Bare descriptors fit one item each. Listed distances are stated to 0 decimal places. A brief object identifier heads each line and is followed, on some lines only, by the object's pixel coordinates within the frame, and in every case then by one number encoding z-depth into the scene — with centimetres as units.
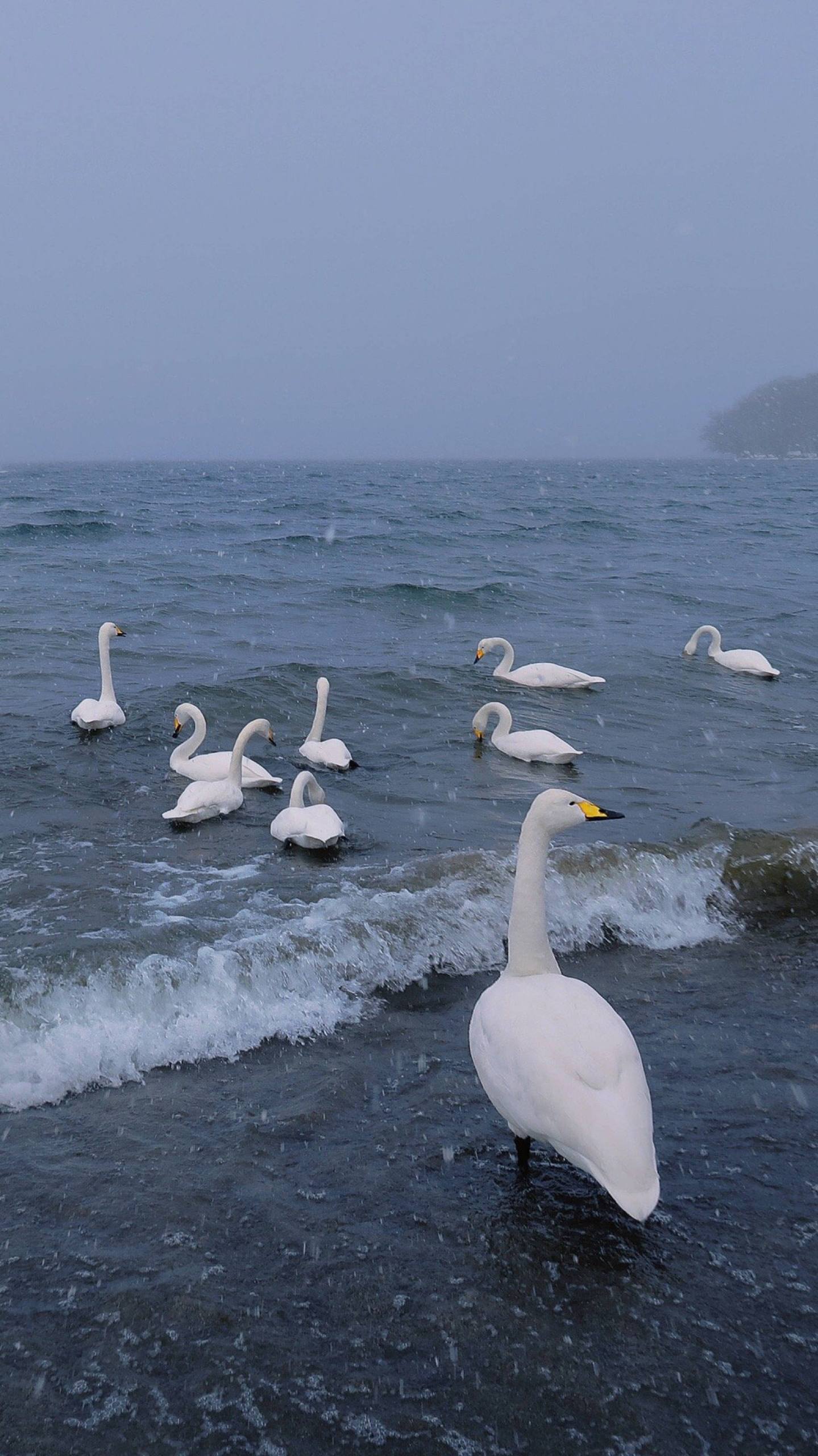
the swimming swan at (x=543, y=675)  1502
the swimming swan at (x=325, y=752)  1069
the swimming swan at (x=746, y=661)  1648
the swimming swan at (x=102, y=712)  1149
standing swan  375
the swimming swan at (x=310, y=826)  820
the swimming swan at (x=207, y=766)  1010
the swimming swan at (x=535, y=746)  1149
